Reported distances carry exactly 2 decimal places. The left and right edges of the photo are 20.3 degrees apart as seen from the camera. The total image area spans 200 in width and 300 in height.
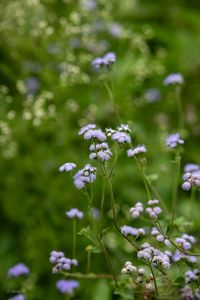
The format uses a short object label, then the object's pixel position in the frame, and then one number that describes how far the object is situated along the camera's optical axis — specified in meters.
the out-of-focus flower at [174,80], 2.87
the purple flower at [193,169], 2.27
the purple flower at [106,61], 2.56
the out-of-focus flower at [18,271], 2.72
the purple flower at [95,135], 1.91
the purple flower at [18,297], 2.55
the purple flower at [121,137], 1.93
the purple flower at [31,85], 3.96
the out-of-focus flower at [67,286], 2.62
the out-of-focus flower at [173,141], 2.32
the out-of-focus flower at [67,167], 2.04
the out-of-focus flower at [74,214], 2.22
